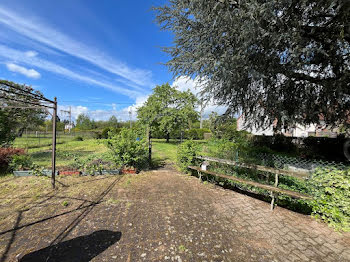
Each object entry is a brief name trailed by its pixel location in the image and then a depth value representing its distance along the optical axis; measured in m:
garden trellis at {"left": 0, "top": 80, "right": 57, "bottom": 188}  3.90
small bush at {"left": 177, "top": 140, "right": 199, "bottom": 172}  5.71
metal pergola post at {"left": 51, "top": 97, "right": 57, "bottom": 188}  3.94
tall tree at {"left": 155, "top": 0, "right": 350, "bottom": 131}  3.16
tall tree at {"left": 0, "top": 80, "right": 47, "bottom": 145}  6.25
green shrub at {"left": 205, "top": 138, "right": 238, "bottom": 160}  5.75
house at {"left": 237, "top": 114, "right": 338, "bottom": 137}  19.06
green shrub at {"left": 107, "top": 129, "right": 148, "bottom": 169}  5.68
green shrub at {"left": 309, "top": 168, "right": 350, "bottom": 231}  2.64
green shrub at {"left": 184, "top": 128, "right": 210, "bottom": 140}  23.47
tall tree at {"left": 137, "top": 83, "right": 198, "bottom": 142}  16.92
